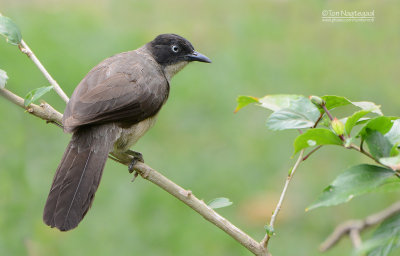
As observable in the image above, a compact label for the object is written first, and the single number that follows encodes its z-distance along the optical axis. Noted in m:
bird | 6.24
